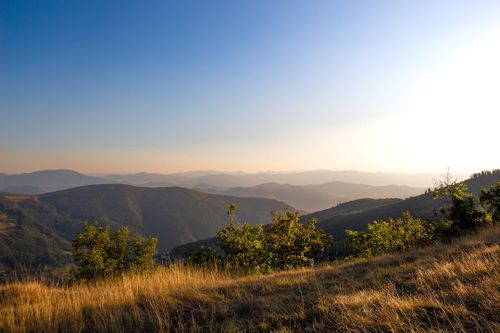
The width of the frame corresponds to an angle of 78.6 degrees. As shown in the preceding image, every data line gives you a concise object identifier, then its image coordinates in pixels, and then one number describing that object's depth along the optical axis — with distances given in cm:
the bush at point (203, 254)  2291
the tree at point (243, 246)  2192
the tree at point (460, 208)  1937
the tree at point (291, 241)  2462
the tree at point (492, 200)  2004
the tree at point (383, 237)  2570
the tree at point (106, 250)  2869
